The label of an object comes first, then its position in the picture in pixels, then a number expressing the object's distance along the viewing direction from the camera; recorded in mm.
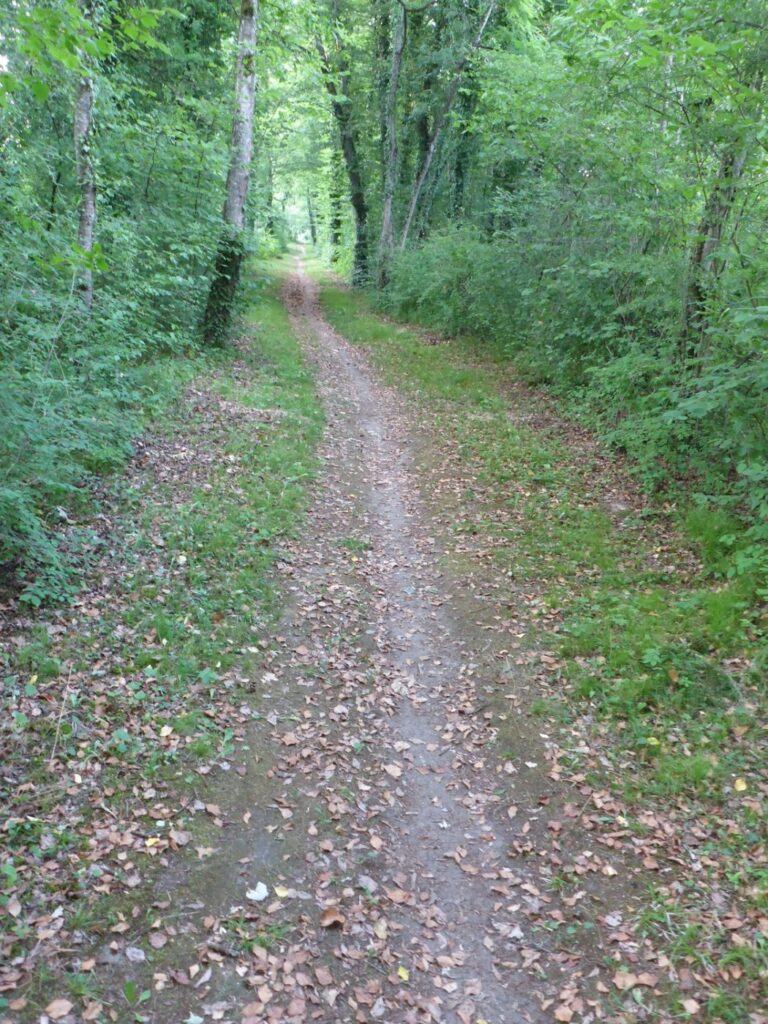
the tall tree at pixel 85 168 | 9211
